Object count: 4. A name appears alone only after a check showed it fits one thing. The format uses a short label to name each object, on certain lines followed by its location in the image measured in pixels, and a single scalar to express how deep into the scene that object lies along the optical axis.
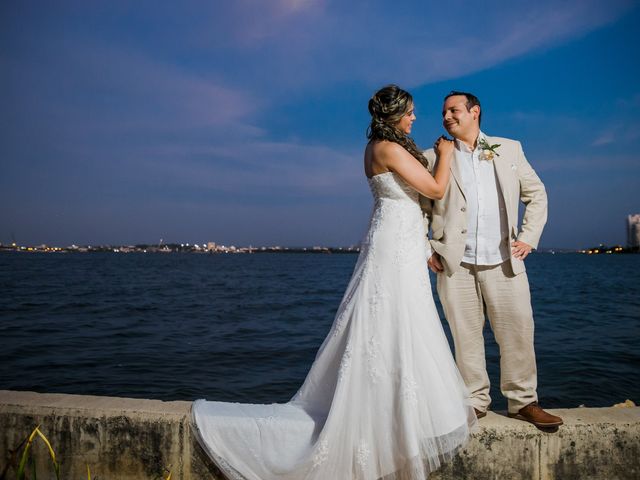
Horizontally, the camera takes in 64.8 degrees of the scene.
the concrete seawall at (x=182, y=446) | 3.12
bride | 2.95
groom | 3.60
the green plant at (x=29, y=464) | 3.08
